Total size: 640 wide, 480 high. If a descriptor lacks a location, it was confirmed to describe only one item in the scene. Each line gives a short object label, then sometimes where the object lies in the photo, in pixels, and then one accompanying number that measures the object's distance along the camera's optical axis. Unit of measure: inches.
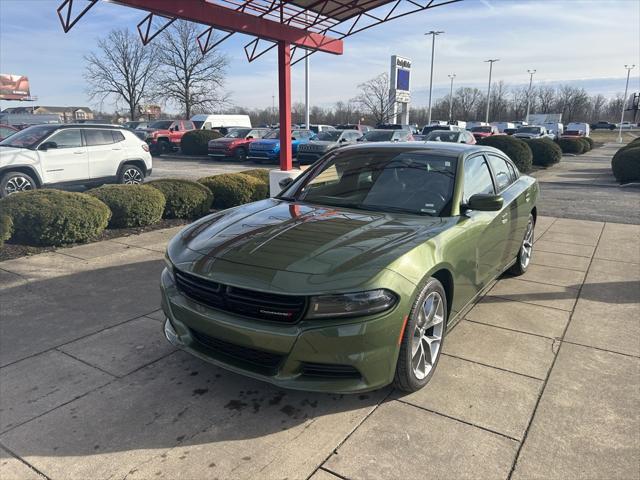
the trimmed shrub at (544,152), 810.2
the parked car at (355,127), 1331.2
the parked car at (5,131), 601.3
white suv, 380.8
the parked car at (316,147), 740.0
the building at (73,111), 3252.0
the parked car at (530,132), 1135.8
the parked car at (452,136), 746.8
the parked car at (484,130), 1187.1
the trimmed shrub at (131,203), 294.7
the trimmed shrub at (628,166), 587.8
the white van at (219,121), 1298.0
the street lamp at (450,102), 3138.8
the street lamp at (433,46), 2096.5
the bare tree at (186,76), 1830.7
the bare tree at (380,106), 1736.0
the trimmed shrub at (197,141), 961.5
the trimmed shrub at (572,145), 1146.2
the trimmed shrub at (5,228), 236.7
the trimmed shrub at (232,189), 371.9
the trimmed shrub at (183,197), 328.5
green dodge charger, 102.2
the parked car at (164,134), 980.6
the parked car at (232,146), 860.6
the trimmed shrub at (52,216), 249.3
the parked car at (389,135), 772.6
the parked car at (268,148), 816.3
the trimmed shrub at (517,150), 706.2
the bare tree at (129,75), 2047.2
